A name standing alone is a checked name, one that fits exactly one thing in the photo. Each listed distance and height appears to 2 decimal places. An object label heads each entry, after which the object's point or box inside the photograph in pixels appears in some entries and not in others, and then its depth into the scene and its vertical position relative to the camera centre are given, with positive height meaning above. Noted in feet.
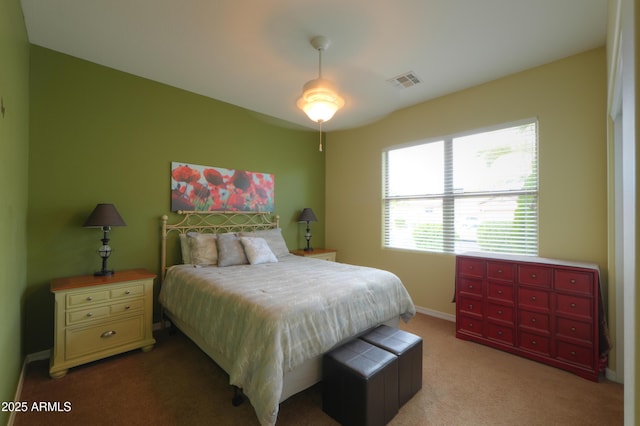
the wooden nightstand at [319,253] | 13.44 -1.97
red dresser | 7.17 -2.79
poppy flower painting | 10.64 +1.09
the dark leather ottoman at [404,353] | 6.02 -3.19
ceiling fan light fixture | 7.26 +3.21
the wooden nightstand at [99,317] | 7.12 -2.95
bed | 5.29 -2.19
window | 9.46 +0.89
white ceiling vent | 9.61 +4.97
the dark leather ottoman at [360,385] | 5.17 -3.44
